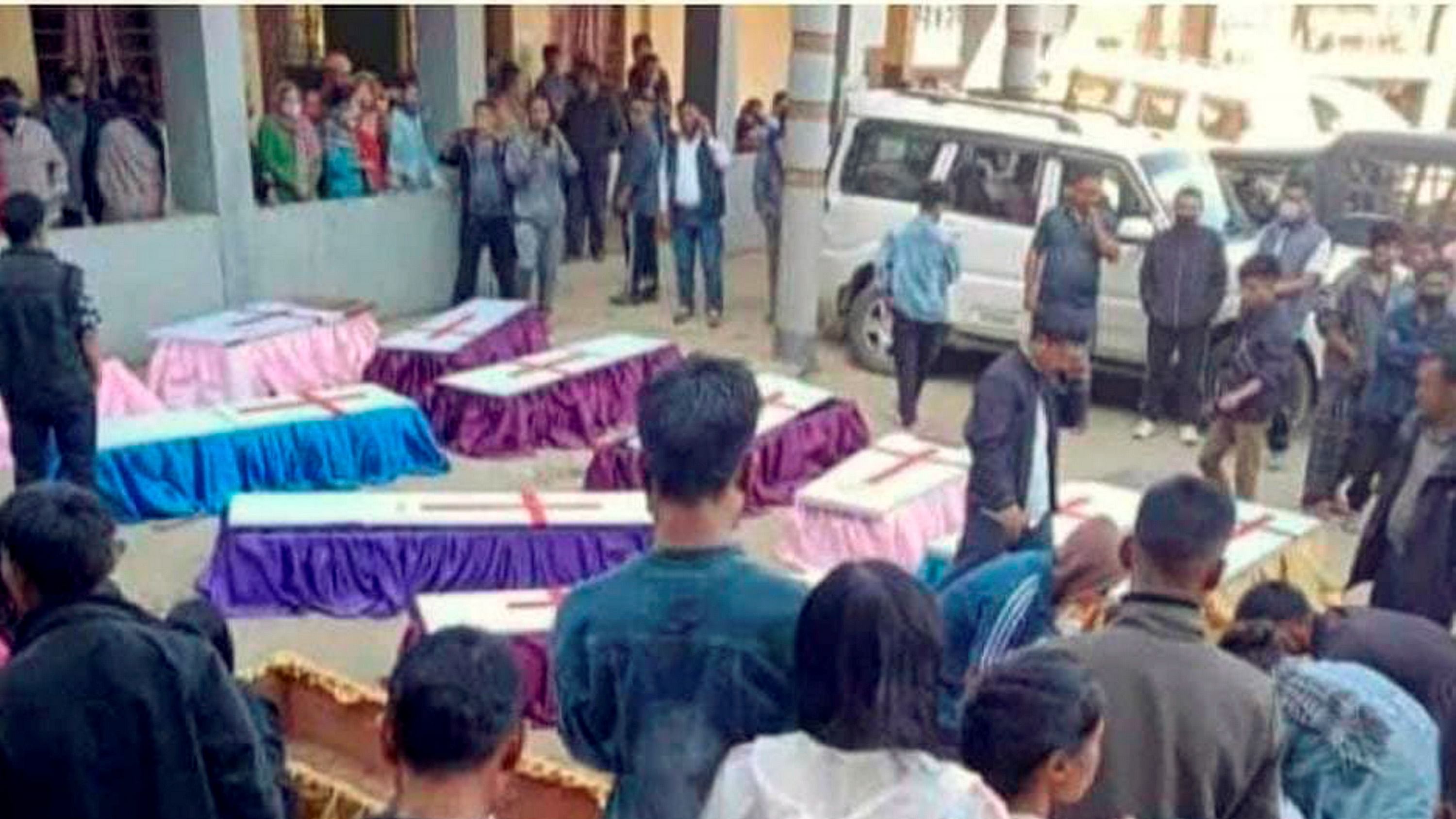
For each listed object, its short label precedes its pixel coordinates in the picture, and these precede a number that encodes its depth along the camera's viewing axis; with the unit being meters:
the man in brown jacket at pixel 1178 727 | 2.74
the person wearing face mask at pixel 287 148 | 11.38
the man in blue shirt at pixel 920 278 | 9.27
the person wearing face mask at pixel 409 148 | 12.00
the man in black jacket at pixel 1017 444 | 5.48
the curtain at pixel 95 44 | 13.23
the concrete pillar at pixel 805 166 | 10.64
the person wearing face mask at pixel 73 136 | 10.80
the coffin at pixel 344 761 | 4.70
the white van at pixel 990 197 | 10.10
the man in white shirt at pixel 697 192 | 11.90
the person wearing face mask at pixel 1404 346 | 7.50
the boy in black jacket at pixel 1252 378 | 7.74
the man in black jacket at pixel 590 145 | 13.83
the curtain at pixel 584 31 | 17.08
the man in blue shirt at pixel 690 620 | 2.40
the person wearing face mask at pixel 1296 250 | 8.95
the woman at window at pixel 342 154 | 11.75
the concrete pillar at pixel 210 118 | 10.73
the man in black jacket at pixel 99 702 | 2.82
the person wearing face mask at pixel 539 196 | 11.47
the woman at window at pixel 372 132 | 11.91
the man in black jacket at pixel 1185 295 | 9.16
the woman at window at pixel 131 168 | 10.54
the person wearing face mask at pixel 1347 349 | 8.10
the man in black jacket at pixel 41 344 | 6.38
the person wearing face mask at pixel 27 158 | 9.91
